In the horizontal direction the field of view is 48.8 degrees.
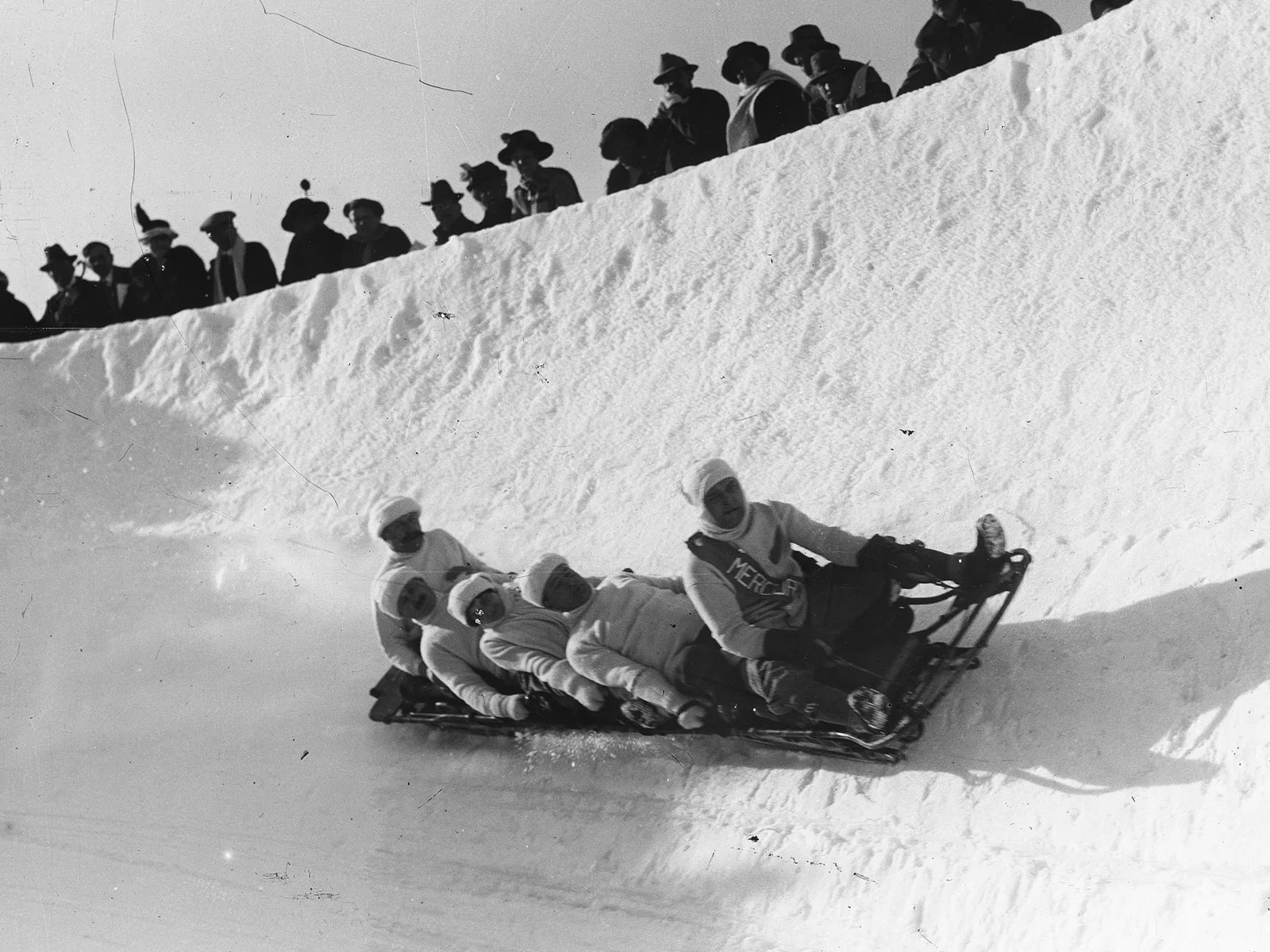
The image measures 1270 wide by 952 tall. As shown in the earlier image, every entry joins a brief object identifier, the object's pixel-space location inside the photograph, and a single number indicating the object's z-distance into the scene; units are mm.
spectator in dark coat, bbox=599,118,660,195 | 9586
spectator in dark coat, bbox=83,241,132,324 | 11805
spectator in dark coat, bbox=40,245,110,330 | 11953
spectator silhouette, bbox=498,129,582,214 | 9844
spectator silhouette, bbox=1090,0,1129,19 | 8242
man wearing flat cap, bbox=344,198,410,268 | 10469
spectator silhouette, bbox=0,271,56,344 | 12133
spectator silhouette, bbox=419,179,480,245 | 10320
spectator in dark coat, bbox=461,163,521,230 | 10234
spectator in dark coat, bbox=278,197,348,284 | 10828
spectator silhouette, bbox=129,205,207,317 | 11211
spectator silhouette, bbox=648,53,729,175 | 9227
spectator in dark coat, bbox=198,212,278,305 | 11125
